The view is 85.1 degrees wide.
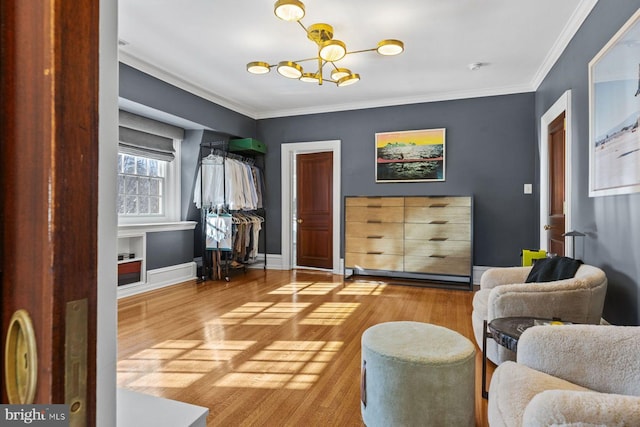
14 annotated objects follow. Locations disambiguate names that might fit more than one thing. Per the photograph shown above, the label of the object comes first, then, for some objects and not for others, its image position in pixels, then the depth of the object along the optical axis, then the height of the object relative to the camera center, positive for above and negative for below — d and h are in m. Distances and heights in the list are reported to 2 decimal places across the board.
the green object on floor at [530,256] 3.40 -0.41
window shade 4.06 +0.98
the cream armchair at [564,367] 1.19 -0.55
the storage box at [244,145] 5.47 +1.10
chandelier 2.43 +1.41
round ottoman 1.50 -0.75
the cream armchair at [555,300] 2.00 -0.50
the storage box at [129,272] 4.05 -0.69
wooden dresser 4.47 -0.29
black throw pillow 2.38 -0.39
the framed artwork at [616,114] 1.90 +0.61
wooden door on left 0.34 +0.03
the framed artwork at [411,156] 4.93 +0.85
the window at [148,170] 4.18 +0.58
